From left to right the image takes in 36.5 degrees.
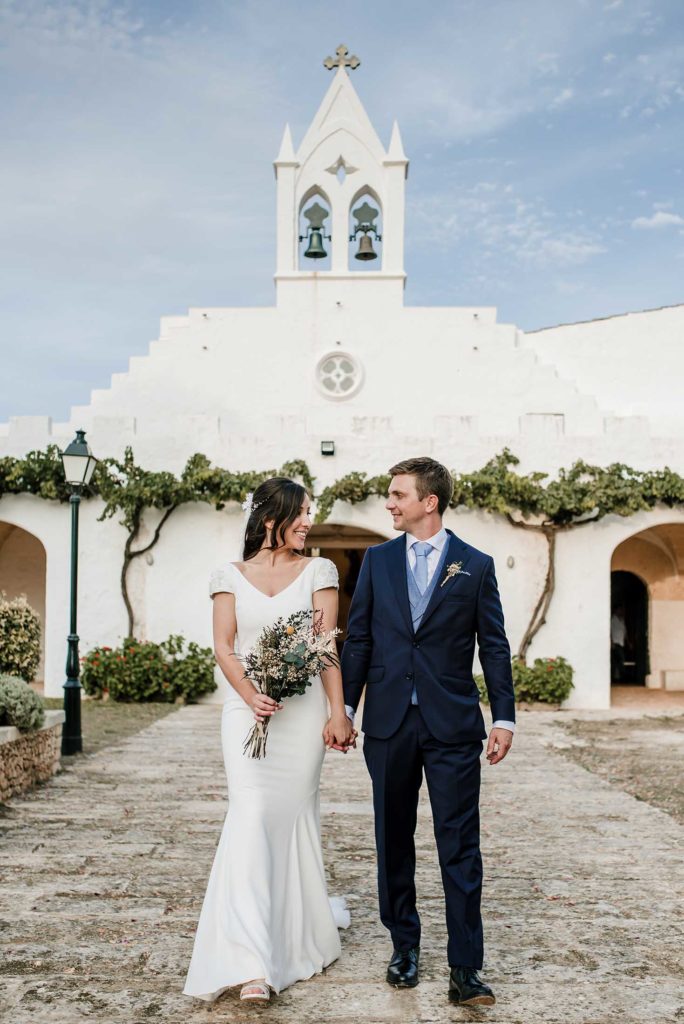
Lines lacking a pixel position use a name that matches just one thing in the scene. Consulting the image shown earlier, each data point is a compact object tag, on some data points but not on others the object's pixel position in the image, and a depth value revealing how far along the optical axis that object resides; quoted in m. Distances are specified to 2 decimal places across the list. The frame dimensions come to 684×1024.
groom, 3.71
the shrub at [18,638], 8.61
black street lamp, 9.80
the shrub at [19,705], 7.62
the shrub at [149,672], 14.53
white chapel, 19.44
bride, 3.71
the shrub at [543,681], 14.57
